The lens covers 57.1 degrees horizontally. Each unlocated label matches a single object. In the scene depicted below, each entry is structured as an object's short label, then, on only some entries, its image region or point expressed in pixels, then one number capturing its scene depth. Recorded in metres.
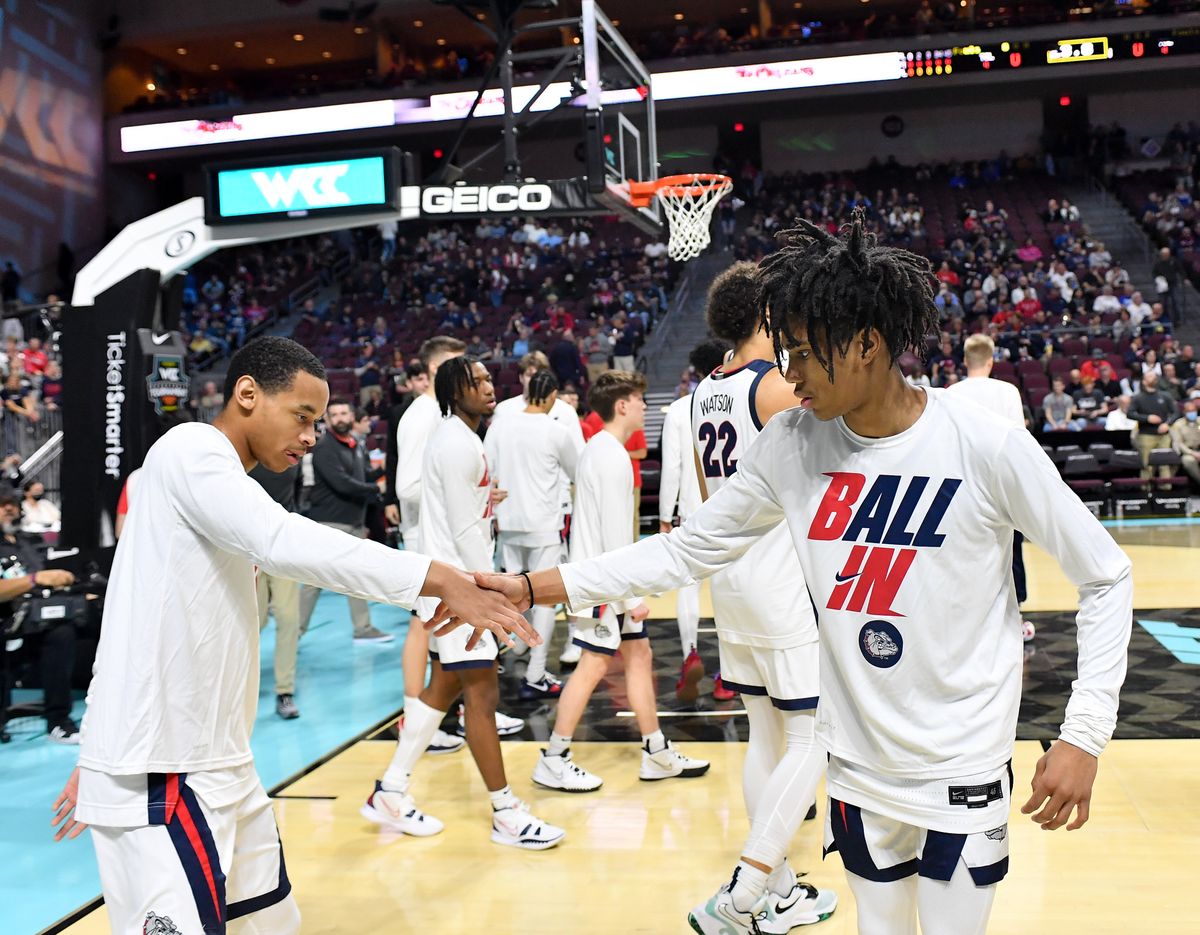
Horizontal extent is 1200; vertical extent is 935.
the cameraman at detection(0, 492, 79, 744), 5.89
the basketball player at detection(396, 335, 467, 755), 5.70
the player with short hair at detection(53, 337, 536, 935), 2.23
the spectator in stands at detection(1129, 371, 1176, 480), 13.27
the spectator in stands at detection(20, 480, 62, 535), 8.52
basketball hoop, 9.36
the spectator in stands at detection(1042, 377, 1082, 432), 14.05
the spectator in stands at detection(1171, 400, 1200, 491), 13.29
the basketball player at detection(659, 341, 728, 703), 5.84
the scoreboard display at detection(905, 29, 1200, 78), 21.38
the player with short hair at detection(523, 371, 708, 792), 4.88
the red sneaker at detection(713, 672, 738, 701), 6.21
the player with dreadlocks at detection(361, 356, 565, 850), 4.27
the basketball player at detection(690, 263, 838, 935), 3.32
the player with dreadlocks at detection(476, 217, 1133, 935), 1.99
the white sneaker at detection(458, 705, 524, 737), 5.77
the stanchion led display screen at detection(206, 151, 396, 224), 6.75
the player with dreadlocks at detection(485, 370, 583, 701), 6.54
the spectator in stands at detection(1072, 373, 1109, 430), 14.11
